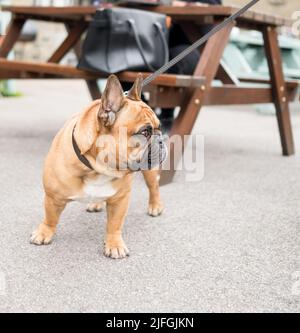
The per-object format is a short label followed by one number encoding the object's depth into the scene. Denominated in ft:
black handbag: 7.24
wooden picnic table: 7.27
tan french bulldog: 4.11
